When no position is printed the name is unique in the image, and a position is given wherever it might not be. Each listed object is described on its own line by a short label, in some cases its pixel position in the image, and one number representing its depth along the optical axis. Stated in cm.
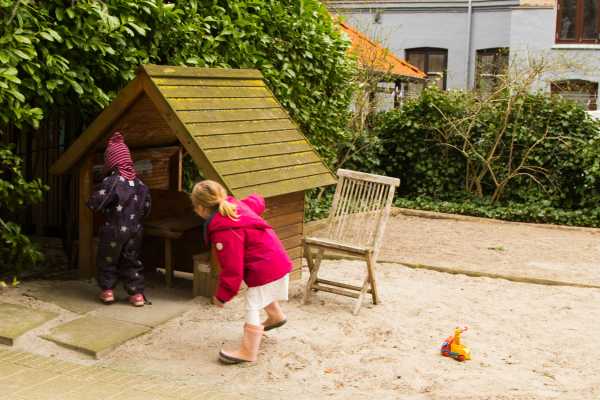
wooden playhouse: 675
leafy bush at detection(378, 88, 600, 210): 1378
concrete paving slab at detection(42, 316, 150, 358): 580
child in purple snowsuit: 675
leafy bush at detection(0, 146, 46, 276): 705
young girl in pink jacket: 555
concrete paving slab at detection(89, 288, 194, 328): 651
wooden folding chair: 710
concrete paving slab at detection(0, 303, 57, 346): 594
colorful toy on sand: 590
